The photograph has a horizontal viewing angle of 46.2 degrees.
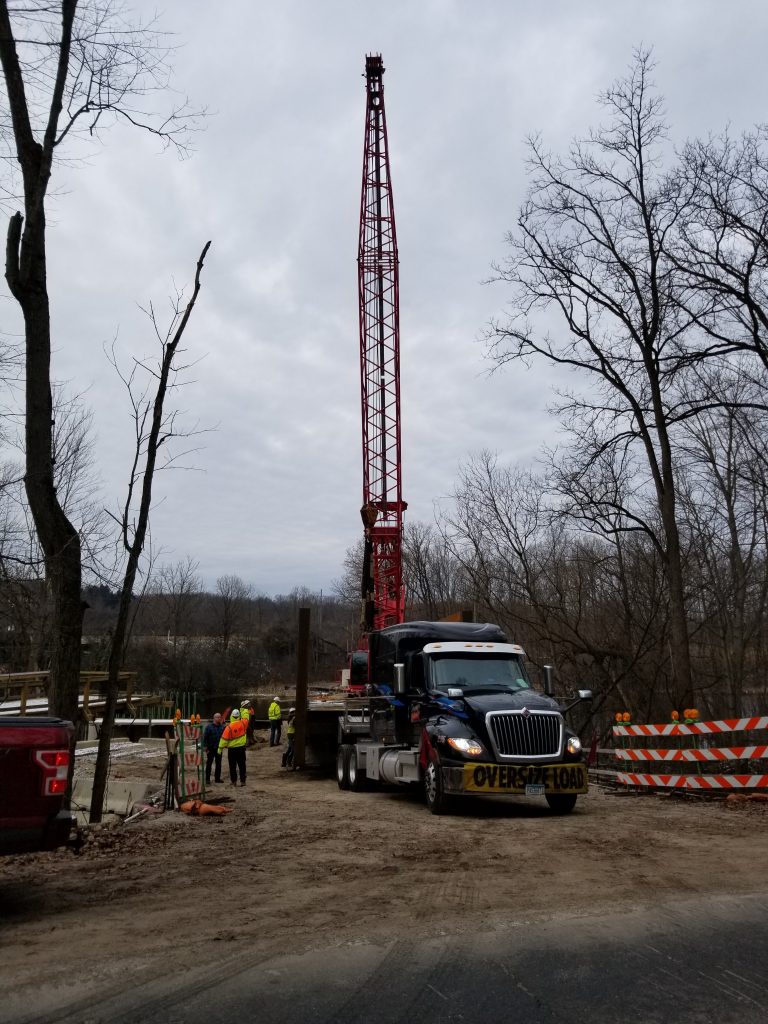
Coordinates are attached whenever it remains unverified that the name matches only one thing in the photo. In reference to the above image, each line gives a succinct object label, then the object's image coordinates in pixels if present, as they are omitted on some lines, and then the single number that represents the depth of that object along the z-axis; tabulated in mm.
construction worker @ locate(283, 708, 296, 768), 20997
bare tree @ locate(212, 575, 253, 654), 98962
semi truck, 12898
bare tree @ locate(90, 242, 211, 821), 12641
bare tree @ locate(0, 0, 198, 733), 10773
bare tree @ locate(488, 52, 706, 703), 20391
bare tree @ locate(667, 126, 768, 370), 18719
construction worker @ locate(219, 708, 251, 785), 18609
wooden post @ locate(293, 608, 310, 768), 19234
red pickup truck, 6289
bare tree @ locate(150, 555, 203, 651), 83750
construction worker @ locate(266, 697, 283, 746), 27750
